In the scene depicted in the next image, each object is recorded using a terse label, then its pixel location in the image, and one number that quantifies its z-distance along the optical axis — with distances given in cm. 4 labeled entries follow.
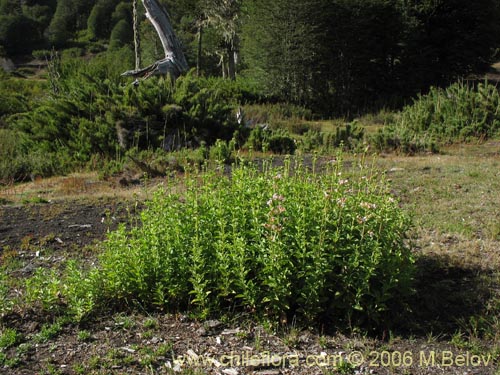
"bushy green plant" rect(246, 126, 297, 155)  969
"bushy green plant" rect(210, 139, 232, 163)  810
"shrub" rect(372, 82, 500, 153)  961
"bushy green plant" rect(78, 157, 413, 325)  327
